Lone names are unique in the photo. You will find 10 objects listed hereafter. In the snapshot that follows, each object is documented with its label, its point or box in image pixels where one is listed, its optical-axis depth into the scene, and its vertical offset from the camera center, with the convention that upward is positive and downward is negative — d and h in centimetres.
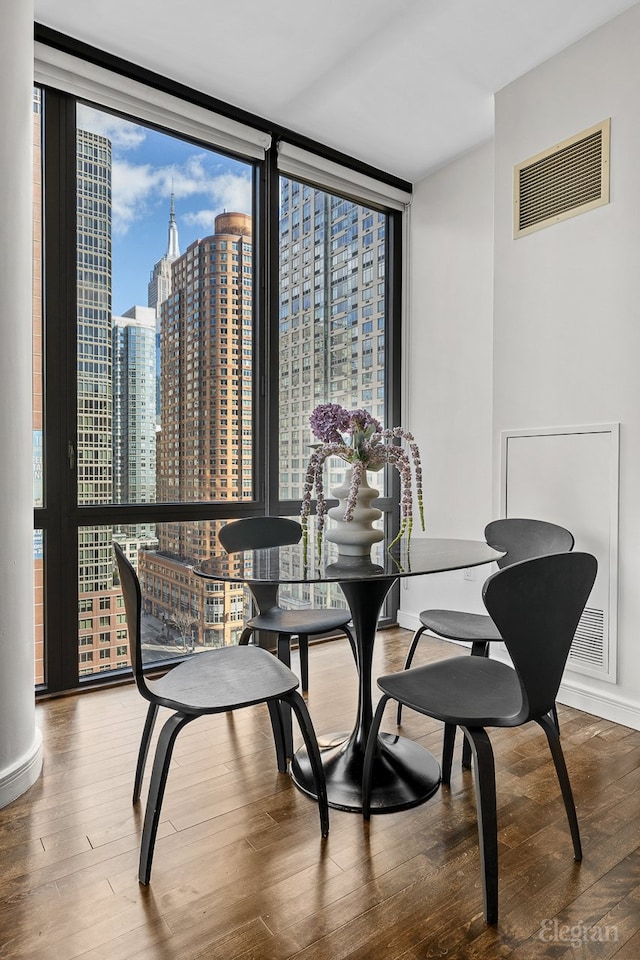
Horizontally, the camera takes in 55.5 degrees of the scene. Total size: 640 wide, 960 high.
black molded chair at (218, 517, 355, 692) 238 -61
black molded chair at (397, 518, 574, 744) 227 -37
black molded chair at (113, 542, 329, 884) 155 -62
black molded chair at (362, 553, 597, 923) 140 -52
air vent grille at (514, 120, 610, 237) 269 +134
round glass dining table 182 -51
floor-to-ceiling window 279 +59
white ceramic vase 209 -21
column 198 +19
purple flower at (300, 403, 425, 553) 204 +6
